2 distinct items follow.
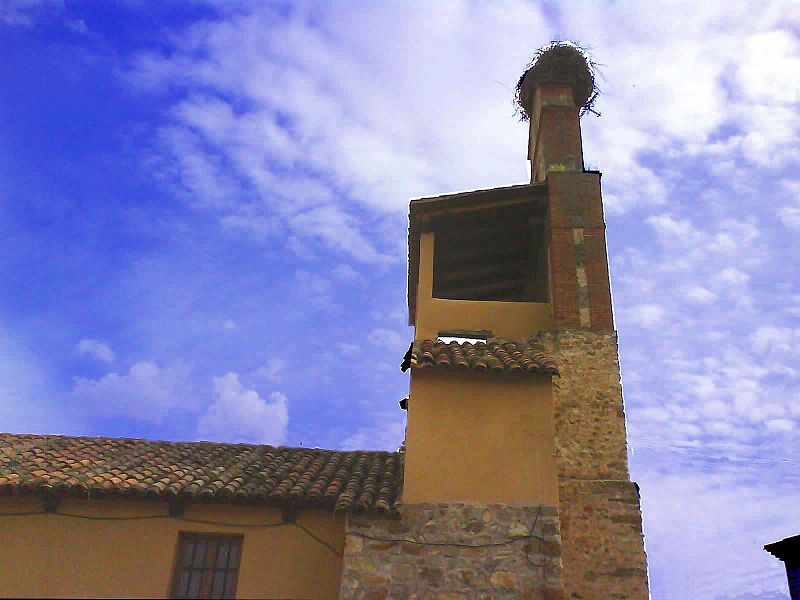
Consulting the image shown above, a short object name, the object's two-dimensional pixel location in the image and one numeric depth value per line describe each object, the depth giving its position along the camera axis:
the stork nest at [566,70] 15.45
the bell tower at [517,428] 8.80
